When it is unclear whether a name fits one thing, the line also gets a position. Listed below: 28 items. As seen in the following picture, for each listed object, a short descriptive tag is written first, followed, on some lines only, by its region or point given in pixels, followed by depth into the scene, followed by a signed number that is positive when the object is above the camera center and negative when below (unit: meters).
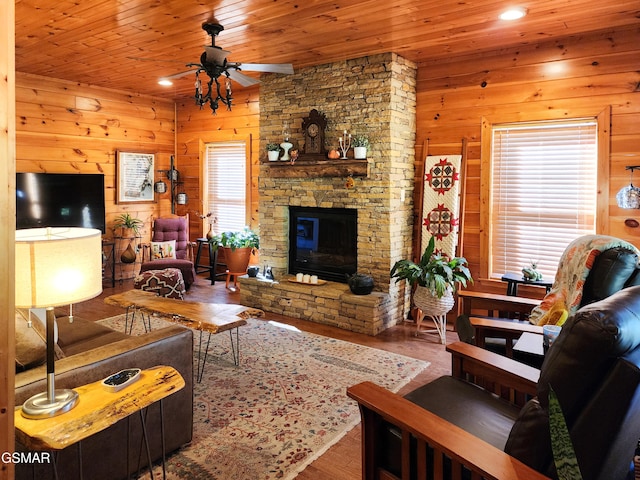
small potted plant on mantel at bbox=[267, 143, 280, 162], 5.41 +0.71
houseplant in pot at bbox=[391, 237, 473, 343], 4.29 -0.62
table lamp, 1.47 -0.22
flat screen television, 5.80 +0.14
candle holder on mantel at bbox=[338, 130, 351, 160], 4.91 +0.75
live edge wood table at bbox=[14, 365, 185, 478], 1.44 -0.70
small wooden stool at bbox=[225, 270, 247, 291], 6.47 -0.98
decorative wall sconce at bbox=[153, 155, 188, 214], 7.38 +0.38
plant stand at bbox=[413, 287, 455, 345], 4.37 -0.88
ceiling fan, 3.49 +1.17
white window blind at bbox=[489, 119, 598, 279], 4.18 +0.22
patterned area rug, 2.40 -1.27
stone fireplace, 4.67 +0.38
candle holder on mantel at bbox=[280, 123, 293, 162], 5.34 +0.78
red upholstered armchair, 6.22 -0.54
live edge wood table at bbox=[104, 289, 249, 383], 3.31 -0.78
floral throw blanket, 2.81 -0.42
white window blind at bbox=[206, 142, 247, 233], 6.93 +0.42
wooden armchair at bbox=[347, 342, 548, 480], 1.35 -0.72
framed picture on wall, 6.94 +0.53
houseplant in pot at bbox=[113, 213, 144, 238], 6.92 -0.21
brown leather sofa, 1.84 -0.96
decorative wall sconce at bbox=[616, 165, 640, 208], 3.70 +0.15
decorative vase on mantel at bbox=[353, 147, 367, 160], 4.71 +0.62
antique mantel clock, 5.07 +0.90
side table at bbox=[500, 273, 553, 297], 4.04 -0.60
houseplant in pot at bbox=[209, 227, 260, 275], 6.38 -0.49
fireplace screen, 5.14 -0.34
